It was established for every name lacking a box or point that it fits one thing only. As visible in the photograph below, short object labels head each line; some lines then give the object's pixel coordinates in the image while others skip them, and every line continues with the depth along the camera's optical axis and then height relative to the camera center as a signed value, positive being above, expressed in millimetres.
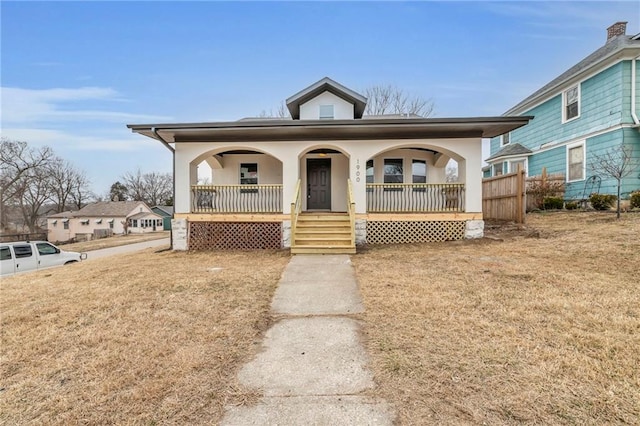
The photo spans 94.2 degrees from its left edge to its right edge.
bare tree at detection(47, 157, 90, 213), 42281 +3739
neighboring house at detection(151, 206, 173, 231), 42581 -743
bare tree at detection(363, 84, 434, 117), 27578 +9639
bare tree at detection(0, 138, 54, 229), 35594 +5162
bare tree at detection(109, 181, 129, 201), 53844 +3058
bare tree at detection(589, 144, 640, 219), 10592 +1473
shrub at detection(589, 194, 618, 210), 10898 +22
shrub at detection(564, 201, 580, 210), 12336 -127
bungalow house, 9289 +474
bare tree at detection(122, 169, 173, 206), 56812 +4356
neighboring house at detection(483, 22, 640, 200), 11008 +3624
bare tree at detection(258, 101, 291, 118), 27531 +9186
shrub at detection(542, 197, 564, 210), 12680 -31
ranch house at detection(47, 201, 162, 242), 38875 -1613
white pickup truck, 10125 -1705
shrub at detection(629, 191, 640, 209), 10078 +37
